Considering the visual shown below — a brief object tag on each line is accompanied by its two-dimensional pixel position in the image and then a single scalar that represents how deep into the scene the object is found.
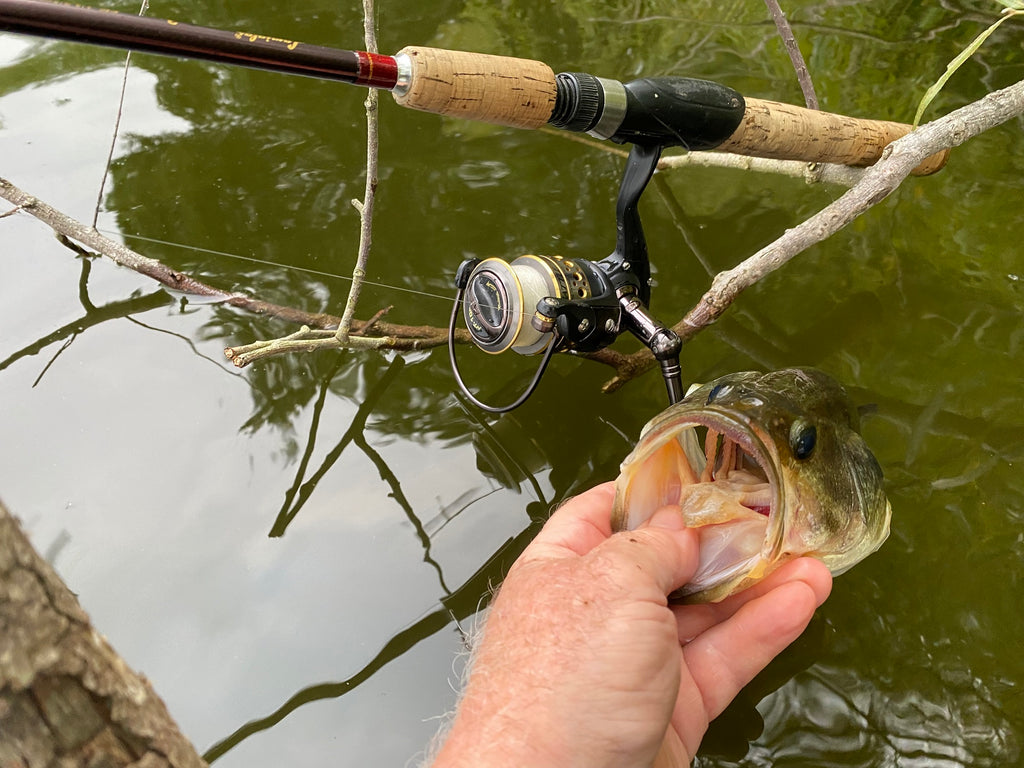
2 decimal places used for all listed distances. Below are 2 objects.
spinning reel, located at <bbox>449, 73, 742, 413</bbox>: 0.39
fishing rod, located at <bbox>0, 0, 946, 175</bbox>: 0.28
